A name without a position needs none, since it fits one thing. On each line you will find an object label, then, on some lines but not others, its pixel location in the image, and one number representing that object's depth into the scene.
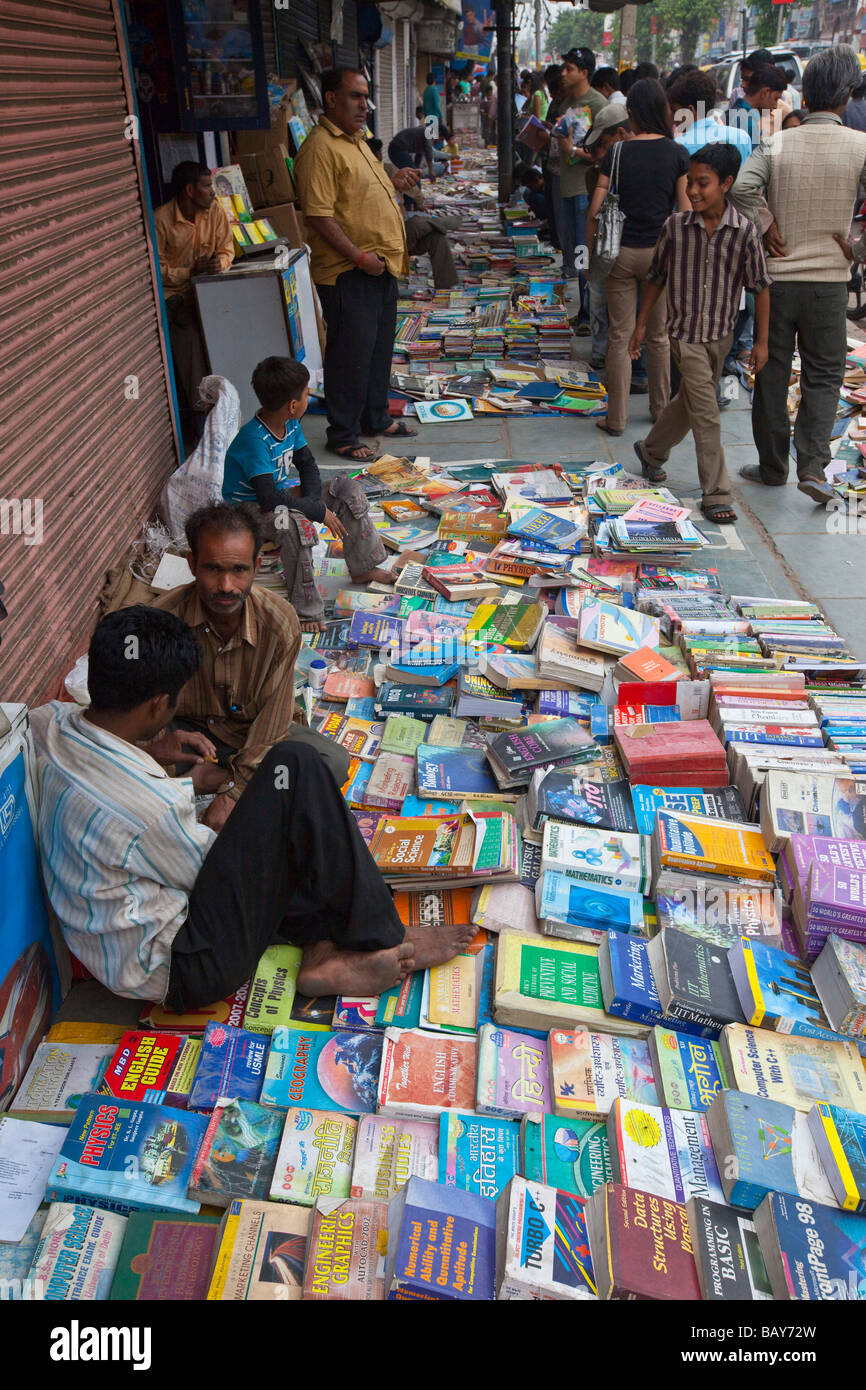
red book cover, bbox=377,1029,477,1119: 1.86
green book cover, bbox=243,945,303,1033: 2.04
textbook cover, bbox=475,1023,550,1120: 1.85
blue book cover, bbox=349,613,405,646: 3.46
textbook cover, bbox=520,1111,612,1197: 1.72
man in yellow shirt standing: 4.55
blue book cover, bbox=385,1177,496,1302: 1.44
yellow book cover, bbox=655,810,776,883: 2.28
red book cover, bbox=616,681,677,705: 2.94
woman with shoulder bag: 5.04
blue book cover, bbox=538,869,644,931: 2.24
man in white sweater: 4.02
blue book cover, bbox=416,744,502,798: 2.71
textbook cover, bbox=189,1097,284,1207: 1.70
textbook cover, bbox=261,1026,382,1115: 1.88
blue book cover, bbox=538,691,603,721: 3.05
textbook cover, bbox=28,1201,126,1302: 1.54
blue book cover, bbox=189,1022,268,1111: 1.87
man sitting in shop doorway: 4.64
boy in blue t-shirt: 3.43
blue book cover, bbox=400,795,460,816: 2.67
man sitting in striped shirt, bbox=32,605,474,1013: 1.74
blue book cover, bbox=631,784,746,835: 2.55
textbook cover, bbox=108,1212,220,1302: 1.53
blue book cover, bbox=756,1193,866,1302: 1.43
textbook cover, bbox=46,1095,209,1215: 1.67
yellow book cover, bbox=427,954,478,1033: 2.05
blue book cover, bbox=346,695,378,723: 3.15
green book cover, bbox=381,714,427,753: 2.94
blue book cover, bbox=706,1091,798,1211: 1.60
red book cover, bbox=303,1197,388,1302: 1.50
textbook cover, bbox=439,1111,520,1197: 1.71
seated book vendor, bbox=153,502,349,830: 2.31
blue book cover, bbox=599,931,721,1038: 1.97
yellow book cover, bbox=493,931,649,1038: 2.01
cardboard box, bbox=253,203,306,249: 5.92
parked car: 10.41
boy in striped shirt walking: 3.90
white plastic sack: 4.17
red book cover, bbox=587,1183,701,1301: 1.45
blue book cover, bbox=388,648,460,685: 3.22
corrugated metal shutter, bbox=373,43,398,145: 13.56
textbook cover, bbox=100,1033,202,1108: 1.86
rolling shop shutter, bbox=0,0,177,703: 2.81
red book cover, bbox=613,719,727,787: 2.64
